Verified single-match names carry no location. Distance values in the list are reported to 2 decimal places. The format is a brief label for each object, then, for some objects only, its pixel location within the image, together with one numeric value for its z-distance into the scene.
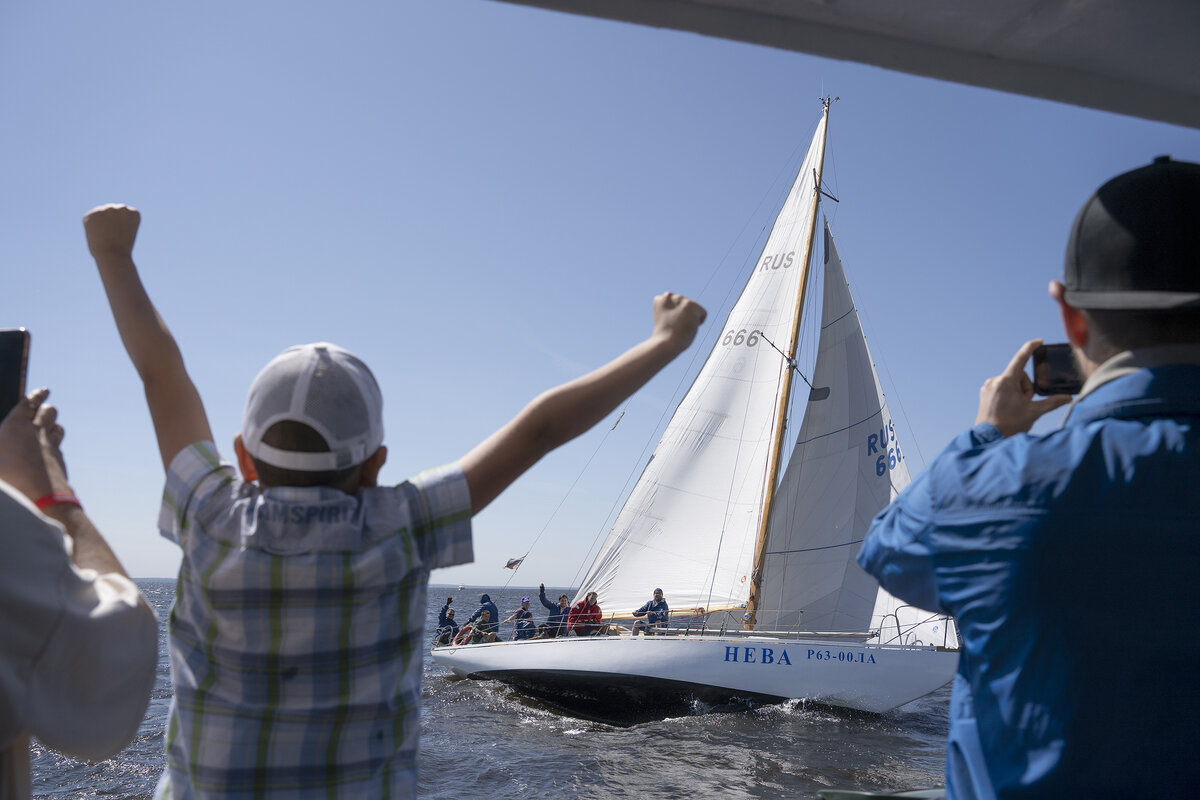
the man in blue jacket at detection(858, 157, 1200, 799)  0.96
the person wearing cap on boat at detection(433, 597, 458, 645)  18.26
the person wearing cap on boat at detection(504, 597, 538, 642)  14.81
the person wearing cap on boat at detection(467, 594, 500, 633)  17.09
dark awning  1.59
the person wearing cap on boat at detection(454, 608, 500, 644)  16.38
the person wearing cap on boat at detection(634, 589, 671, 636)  15.02
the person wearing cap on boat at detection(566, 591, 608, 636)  15.28
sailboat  13.05
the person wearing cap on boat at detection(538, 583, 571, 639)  14.91
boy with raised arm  1.07
